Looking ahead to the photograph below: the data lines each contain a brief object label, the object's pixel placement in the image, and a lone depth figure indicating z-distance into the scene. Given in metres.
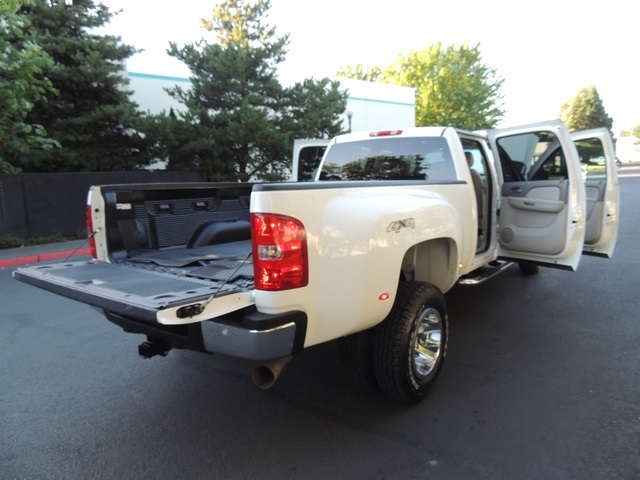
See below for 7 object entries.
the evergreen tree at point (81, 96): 12.55
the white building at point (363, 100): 17.34
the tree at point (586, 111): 72.00
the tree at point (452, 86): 36.25
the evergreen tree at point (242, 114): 14.19
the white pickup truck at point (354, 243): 2.35
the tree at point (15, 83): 8.86
